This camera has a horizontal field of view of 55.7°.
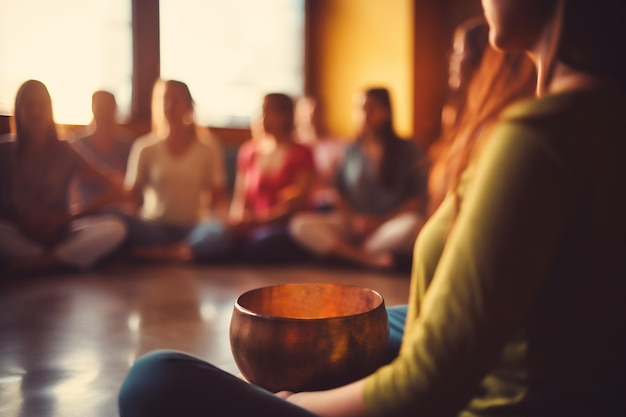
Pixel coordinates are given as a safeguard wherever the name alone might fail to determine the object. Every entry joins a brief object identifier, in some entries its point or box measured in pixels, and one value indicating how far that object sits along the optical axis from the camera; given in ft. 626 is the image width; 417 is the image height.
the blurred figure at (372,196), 11.06
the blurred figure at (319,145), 15.11
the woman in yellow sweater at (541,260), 1.69
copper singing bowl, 2.59
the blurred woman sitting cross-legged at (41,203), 10.02
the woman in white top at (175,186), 11.46
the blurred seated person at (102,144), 12.00
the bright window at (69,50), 13.58
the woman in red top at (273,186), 11.59
